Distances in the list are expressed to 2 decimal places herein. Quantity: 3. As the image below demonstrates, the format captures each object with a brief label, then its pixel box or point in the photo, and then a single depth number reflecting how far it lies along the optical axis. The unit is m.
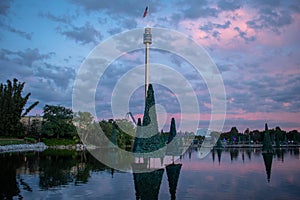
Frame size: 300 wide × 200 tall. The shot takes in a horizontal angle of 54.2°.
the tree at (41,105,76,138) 71.88
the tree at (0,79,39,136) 63.67
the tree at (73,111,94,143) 73.38
